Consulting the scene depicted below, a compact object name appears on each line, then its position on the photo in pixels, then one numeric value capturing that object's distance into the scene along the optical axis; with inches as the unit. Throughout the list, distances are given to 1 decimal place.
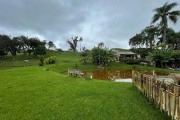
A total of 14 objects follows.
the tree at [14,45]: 1088.3
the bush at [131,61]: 679.1
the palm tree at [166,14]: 572.9
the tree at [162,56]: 553.8
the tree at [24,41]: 1145.8
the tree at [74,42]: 1431.4
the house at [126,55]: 877.1
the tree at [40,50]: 1052.7
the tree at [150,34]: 920.8
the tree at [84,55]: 697.0
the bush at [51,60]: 676.7
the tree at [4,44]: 1063.9
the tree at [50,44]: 1764.8
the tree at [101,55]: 635.7
